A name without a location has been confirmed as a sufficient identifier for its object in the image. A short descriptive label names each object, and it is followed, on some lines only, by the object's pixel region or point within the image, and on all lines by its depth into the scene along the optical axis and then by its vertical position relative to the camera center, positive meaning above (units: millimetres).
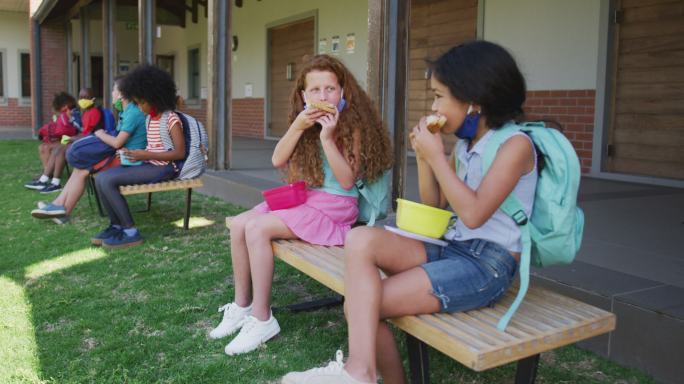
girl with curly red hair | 2736 -272
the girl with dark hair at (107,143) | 4969 -276
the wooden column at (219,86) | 7031 +283
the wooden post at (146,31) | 8766 +1066
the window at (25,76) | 19750 +971
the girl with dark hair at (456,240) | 1918 -385
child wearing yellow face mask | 6965 -81
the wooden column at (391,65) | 4461 +341
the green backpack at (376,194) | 2824 -347
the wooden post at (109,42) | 11781 +1213
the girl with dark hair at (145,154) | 4652 -313
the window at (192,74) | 17562 +998
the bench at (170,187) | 4699 -552
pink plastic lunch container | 2859 -361
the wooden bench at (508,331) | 1705 -590
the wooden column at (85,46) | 15180 +1481
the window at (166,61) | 18891 +1453
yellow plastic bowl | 2057 -324
